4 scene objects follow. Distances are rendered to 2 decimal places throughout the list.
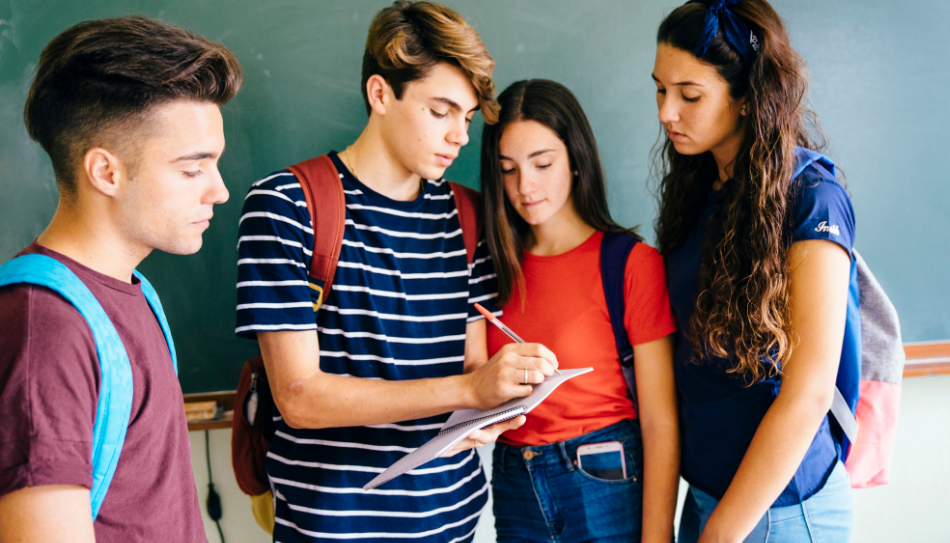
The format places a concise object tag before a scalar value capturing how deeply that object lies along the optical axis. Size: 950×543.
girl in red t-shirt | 1.34
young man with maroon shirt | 0.69
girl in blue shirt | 1.10
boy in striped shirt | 1.16
